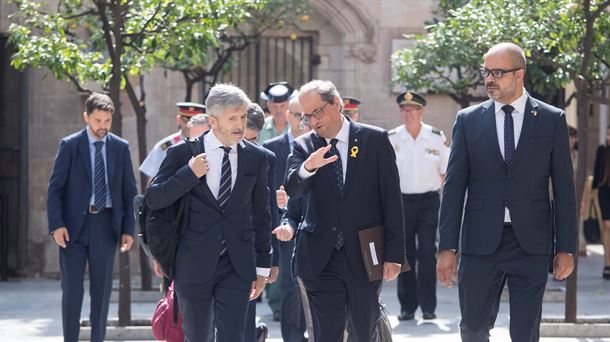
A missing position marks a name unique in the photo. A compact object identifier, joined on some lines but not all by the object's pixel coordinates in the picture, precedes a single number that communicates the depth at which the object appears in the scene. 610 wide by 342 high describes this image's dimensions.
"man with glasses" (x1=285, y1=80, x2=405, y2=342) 10.98
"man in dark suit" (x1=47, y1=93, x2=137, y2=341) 14.50
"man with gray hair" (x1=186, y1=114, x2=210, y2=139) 15.47
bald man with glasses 10.93
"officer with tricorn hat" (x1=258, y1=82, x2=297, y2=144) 17.93
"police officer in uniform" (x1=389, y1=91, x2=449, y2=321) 18.44
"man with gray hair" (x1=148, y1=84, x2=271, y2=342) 10.84
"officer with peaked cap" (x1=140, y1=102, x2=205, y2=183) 18.63
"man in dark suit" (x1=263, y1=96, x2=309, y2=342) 14.85
